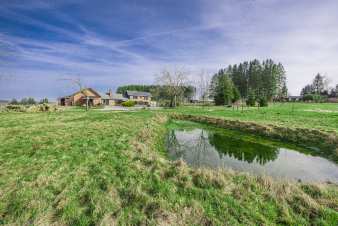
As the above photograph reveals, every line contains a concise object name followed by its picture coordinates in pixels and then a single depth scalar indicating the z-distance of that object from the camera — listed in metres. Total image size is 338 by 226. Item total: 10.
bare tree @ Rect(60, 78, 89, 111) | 30.89
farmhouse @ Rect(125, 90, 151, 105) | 66.88
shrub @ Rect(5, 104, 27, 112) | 25.22
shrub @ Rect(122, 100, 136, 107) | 48.41
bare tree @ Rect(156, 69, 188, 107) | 42.34
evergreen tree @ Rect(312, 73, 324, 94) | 77.00
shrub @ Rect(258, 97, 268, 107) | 39.12
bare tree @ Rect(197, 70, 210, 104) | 50.86
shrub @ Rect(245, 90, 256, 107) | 42.56
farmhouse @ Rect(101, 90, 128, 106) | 54.42
